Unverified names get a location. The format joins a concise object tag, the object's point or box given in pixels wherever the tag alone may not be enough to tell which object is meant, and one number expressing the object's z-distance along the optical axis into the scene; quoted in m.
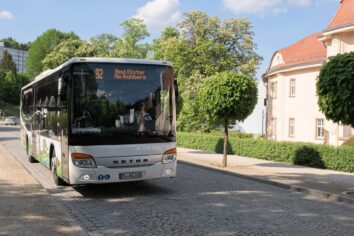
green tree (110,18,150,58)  64.56
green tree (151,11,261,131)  40.44
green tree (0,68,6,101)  109.38
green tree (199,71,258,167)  17.41
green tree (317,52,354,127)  10.90
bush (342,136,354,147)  24.21
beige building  27.80
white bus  9.98
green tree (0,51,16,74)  148.38
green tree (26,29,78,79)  90.38
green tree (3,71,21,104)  122.38
